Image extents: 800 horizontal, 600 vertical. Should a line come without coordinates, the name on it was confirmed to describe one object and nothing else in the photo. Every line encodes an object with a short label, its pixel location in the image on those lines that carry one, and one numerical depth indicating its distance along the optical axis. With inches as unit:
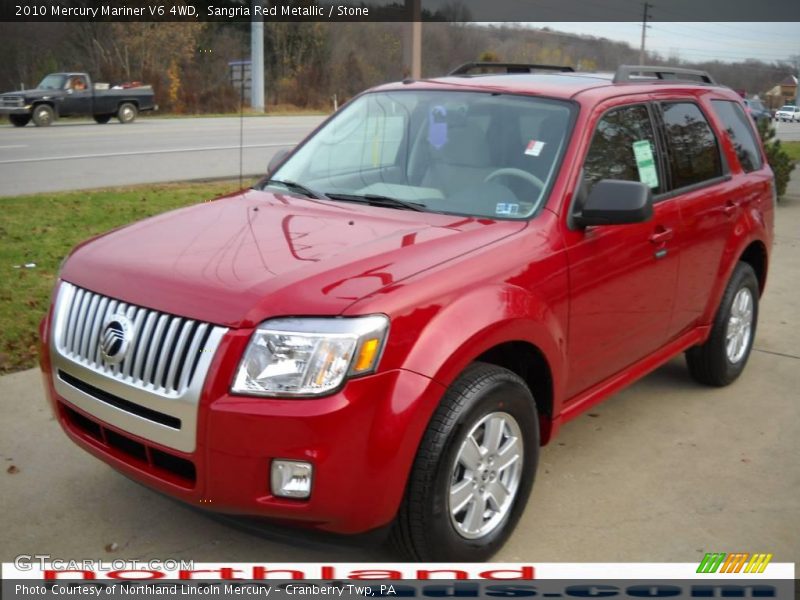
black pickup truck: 1029.8
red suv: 111.0
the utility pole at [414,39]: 804.4
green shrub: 521.0
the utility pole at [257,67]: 1024.9
